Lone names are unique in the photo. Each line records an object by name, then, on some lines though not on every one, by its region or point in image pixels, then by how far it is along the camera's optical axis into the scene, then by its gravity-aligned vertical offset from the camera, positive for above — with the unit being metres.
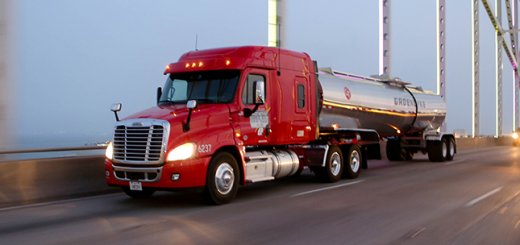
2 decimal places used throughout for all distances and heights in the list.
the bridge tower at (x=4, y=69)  11.05 +1.42
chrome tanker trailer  14.20 +0.88
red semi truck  9.13 +0.22
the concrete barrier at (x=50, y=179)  9.75 -0.87
